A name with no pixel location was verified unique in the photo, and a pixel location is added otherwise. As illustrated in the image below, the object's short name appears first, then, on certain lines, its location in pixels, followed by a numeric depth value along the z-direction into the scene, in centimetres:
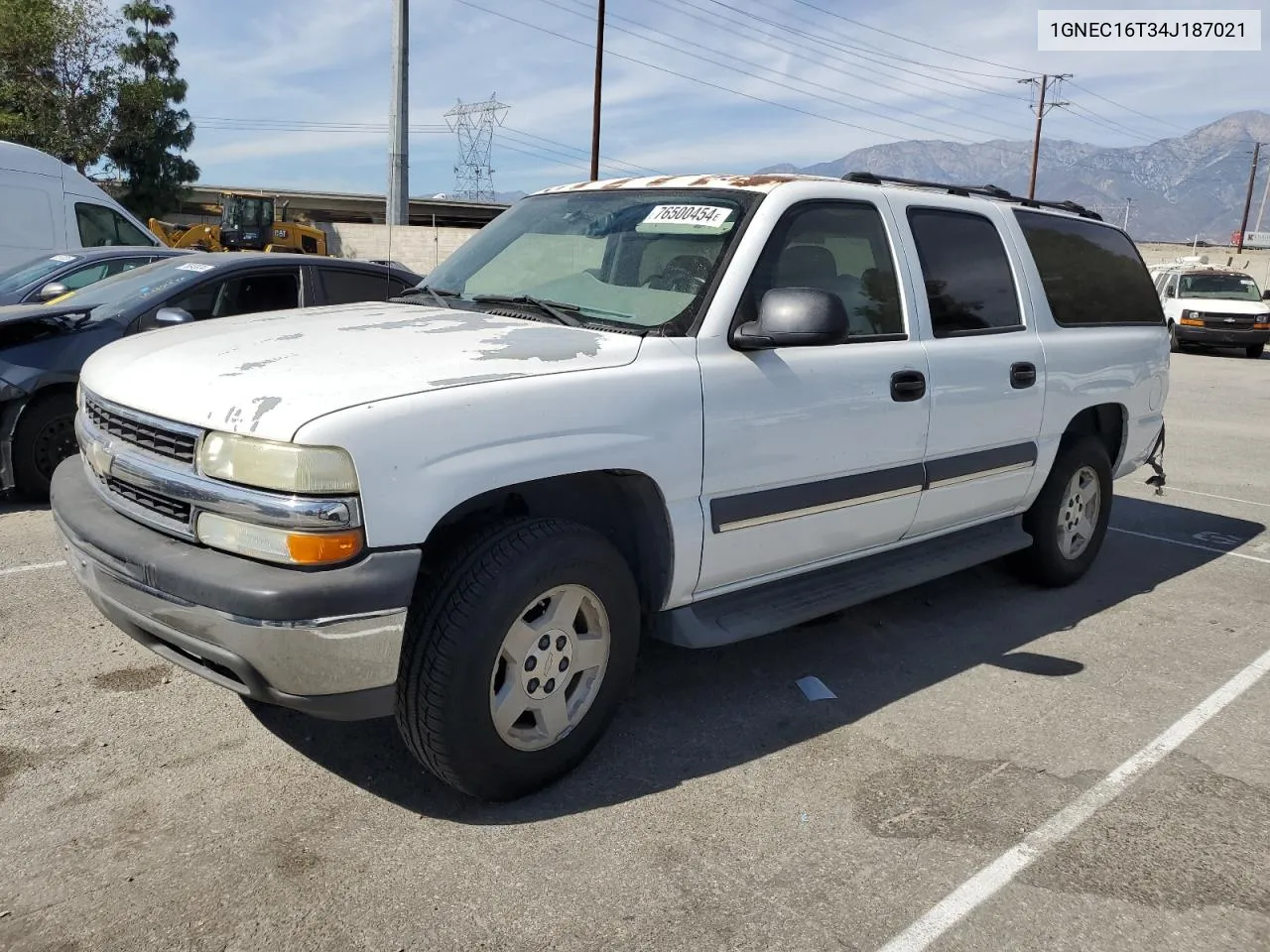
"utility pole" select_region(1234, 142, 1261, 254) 7004
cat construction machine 2659
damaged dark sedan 567
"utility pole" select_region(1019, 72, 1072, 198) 4701
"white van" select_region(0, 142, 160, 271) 1122
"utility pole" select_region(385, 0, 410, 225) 1925
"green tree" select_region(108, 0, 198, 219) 3634
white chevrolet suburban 253
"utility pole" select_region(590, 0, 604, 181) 2817
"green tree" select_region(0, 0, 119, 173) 3262
